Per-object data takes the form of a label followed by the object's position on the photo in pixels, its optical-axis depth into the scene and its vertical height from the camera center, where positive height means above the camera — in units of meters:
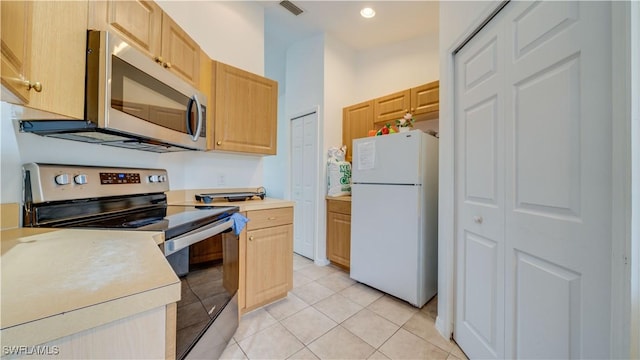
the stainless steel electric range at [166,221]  0.97 -0.19
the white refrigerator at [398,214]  1.89 -0.29
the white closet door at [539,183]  0.76 +0.00
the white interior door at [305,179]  2.93 +0.03
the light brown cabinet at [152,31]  1.04 +0.79
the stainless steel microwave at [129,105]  0.95 +0.37
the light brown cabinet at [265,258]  1.65 -0.59
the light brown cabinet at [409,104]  2.37 +0.86
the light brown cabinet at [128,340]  0.39 -0.30
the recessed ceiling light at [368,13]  2.44 +1.82
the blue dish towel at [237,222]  1.40 -0.26
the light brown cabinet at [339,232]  2.58 -0.59
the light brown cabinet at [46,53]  0.68 +0.44
